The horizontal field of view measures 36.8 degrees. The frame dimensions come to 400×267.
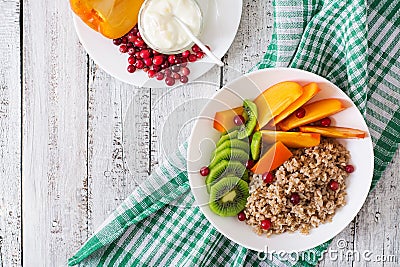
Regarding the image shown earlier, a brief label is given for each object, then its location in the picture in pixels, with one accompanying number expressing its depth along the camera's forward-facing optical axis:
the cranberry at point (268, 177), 1.16
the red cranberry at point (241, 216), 1.18
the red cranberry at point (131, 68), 1.23
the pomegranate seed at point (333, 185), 1.17
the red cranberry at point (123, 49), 1.23
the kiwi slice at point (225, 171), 1.16
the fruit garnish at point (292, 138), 1.14
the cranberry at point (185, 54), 1.23
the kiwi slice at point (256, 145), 1.15
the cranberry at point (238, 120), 1.16
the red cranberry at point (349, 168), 1.17
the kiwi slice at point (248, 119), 1.16
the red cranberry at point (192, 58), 1.23
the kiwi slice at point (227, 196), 1.17
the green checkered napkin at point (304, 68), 1.17
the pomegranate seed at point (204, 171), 1.17
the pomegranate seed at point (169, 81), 1.22
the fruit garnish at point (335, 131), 1.15
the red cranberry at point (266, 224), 1.17
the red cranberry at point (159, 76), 1.23
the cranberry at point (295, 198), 1.15
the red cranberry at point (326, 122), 1.16
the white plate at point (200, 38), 1.22
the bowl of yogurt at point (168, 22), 1.18
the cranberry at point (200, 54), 1.23
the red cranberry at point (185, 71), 1.22
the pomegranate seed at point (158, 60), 1.22
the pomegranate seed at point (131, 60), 1.23
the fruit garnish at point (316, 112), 1.14
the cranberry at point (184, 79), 1.23
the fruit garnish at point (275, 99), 1.12
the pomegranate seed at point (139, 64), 1.23
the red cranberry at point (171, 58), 1.22
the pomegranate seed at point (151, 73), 1.23
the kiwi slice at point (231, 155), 1.16
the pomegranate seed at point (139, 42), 1.22
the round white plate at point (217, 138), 1.16
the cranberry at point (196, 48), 1.23
